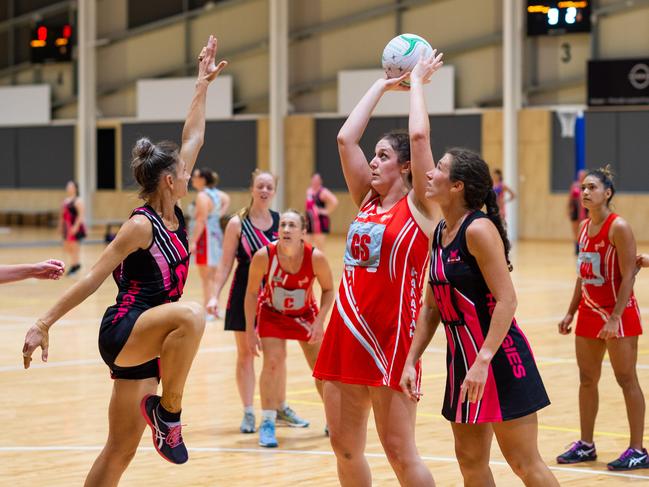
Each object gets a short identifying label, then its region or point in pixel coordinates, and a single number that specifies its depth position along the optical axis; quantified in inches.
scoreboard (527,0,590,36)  1568.2
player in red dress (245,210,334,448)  483.5
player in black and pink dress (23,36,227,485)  306.6
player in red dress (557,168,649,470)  432.4
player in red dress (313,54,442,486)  313.2
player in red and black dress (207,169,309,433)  510.1
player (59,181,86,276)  1249.1
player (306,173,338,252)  1296.0
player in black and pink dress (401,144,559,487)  290.6
